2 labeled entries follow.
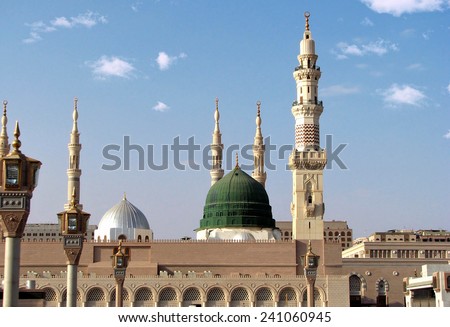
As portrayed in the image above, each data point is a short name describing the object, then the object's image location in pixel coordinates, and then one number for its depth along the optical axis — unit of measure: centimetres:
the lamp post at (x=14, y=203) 2005
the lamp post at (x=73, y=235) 2895
